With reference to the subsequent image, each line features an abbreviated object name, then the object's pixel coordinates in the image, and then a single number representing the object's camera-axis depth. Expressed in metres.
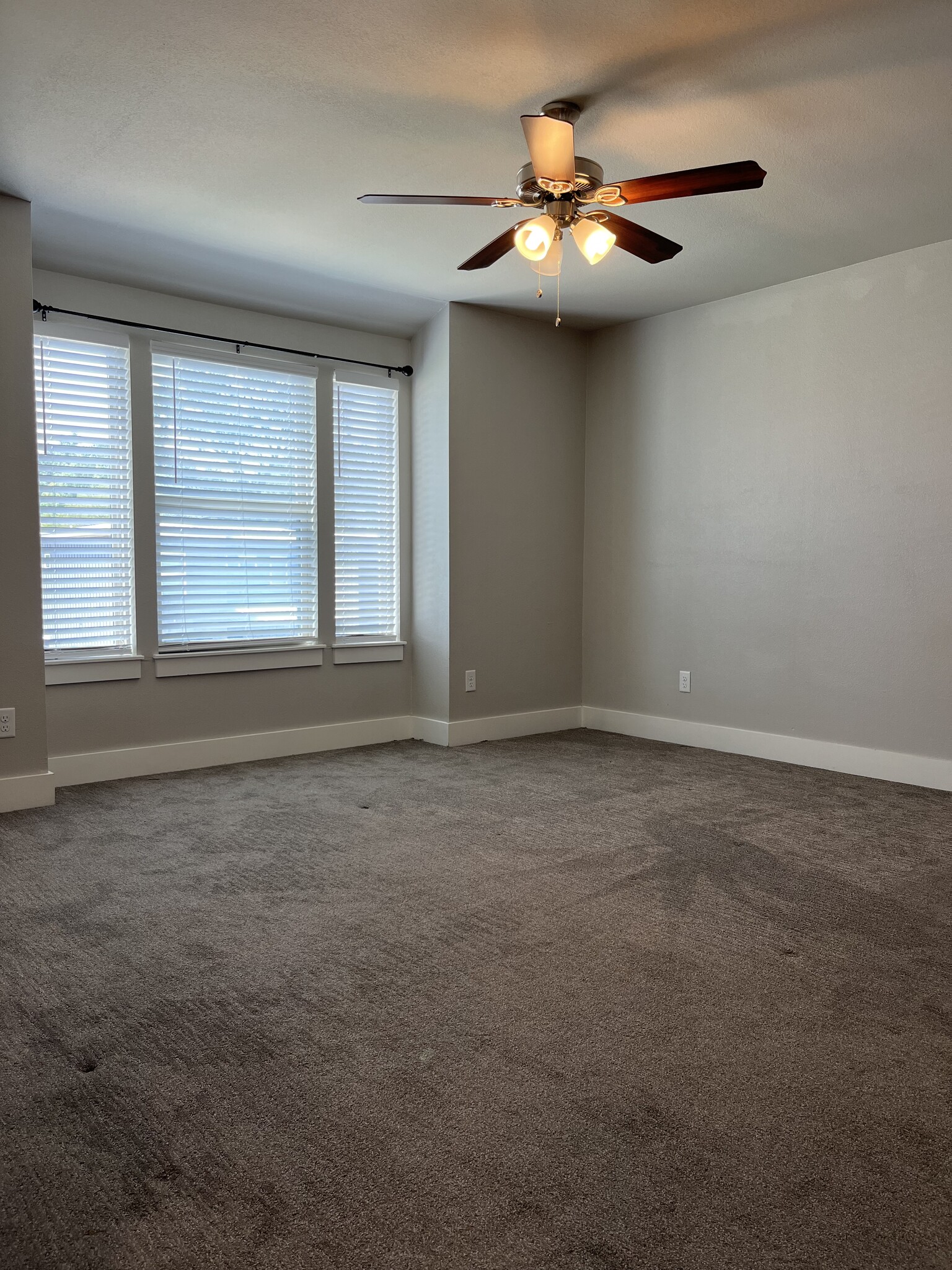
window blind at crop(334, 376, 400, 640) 5.28
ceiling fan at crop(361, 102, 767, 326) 2.56
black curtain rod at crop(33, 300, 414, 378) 4.19
